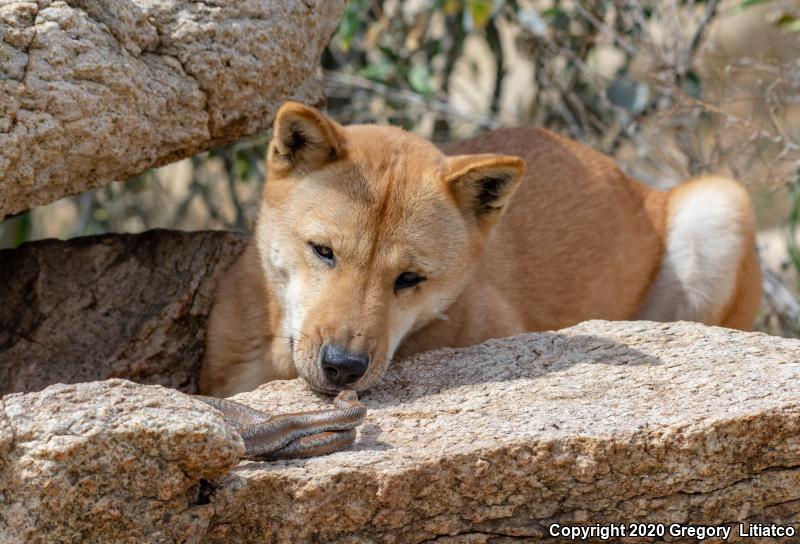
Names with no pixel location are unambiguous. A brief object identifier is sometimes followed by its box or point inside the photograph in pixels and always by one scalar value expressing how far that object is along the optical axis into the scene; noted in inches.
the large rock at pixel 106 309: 441.1
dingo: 373.4
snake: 291.6
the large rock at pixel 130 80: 361.4
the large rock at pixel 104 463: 251.0
